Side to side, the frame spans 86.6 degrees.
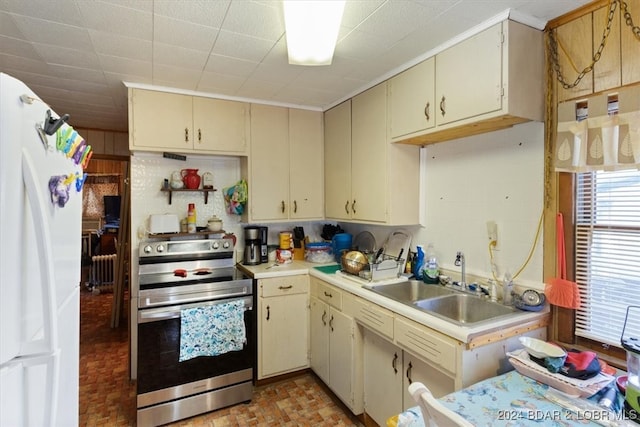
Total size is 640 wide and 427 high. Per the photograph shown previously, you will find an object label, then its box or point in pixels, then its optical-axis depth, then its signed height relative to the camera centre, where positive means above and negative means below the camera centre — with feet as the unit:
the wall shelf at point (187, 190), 9.21 +0.47
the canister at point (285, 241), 10.14 -1.00
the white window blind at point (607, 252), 4.77 -0.66
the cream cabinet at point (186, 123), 8.21 +2.15
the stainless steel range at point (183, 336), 7.08 -2.77
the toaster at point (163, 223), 8.92 -0.43
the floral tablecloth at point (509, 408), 3.56 -2.24
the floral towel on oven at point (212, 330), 7.29 -2.73
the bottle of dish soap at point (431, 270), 7.30 -1.35
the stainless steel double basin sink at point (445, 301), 6.03 -1.79
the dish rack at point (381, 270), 7.52 -1.42
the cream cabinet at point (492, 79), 5.22 +2.11
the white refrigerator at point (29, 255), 2.35 -0.37
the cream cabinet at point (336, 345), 7.31 -3.22
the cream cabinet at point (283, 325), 8.58 -3.05
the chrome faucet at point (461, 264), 6.83 -1.18
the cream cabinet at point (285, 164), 9.56 +1.27
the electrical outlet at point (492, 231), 6.47 -0.45
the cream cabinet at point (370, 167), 7.82 +1.00
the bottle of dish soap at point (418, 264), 7.69 -1.29
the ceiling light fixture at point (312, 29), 4.35 +2.52
